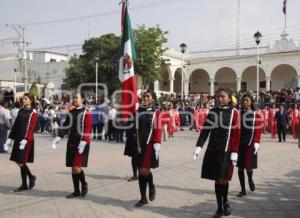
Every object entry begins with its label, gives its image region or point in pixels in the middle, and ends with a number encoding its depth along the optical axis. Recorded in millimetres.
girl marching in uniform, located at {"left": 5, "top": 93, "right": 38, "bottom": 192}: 8492
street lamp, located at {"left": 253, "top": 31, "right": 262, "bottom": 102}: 25172
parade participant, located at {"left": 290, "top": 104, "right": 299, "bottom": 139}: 21517
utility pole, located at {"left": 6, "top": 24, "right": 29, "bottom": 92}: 49938
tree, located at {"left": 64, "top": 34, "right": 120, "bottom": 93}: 40594
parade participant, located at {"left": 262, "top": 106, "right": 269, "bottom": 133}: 23453
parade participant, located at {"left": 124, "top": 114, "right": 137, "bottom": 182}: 7797
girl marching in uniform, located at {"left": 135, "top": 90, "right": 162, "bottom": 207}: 7430
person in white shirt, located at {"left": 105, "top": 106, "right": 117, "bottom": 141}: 19828
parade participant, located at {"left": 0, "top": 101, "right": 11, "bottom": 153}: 15438
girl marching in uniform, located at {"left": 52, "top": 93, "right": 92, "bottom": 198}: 7836
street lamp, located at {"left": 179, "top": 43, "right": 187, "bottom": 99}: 32097
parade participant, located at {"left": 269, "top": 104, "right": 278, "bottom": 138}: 21698
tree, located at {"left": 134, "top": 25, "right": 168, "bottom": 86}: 38875
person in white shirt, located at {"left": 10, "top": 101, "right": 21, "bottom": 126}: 17747
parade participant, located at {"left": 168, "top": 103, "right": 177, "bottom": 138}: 22000
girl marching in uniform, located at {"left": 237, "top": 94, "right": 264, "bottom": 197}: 8180
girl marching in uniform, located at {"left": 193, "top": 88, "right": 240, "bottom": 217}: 6629
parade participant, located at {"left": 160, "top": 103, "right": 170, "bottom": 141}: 19828
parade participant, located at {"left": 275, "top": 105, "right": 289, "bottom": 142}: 19734
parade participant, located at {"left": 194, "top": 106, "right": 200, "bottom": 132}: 25734
